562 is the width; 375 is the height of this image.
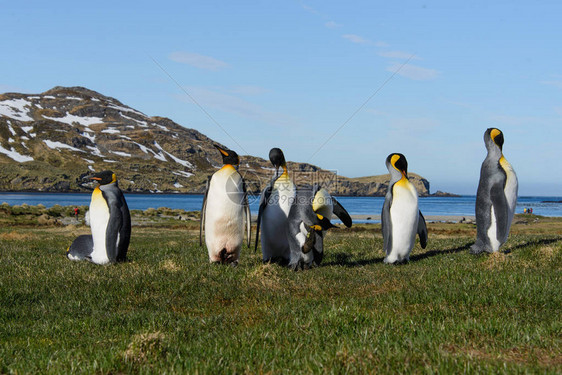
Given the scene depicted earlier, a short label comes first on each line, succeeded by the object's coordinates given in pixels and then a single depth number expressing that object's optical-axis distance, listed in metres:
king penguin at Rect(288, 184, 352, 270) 10.30
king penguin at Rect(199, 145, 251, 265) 11.07
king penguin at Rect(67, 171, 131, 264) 11.77
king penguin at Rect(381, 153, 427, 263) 11.68
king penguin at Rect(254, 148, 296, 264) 11.21
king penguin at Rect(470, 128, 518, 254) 12.20
